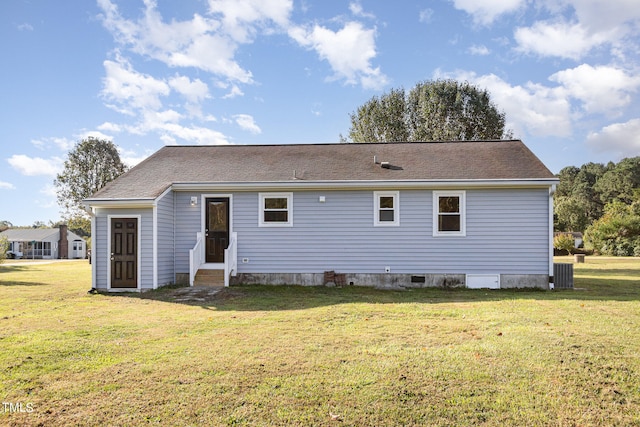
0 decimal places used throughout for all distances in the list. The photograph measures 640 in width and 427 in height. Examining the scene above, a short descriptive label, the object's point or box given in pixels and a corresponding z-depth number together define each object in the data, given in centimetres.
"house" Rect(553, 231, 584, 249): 4516
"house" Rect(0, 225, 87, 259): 4719
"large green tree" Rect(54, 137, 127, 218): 3888
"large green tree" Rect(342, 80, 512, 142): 3300
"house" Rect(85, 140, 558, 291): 1194
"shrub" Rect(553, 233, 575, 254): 3538
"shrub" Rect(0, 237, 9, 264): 2155
